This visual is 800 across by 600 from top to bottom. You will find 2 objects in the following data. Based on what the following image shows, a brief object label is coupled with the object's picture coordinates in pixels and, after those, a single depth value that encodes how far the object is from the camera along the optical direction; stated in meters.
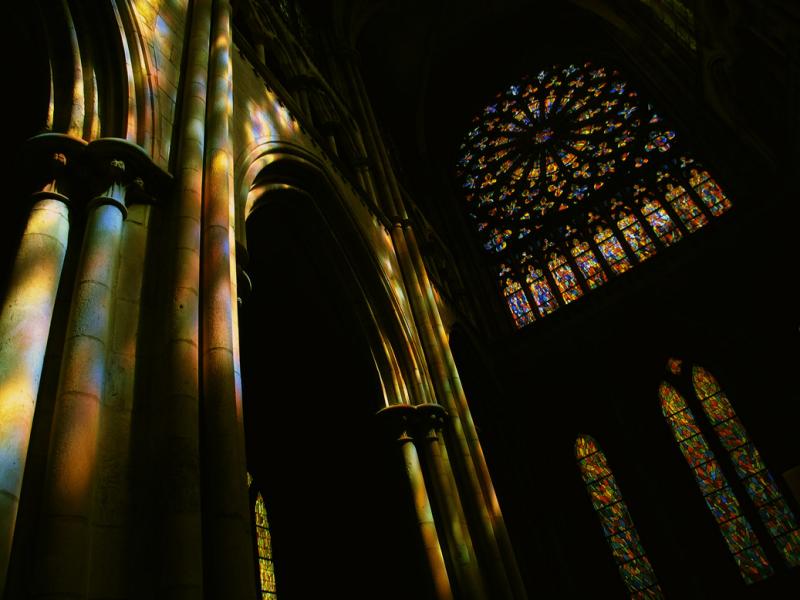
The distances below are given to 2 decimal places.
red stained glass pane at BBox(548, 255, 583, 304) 10.73
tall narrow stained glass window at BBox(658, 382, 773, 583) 7.72
